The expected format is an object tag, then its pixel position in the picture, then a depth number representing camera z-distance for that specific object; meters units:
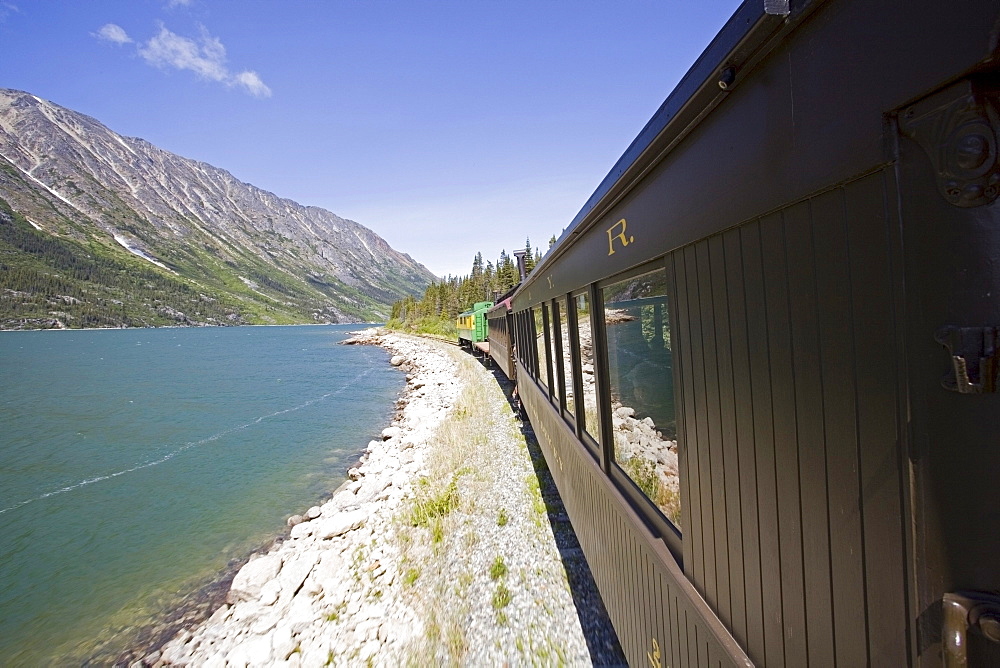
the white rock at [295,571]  5.57
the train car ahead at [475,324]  29.09
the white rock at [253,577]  5.77
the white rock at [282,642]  4.42
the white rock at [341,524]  6.85
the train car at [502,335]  12.38
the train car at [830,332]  0.70
